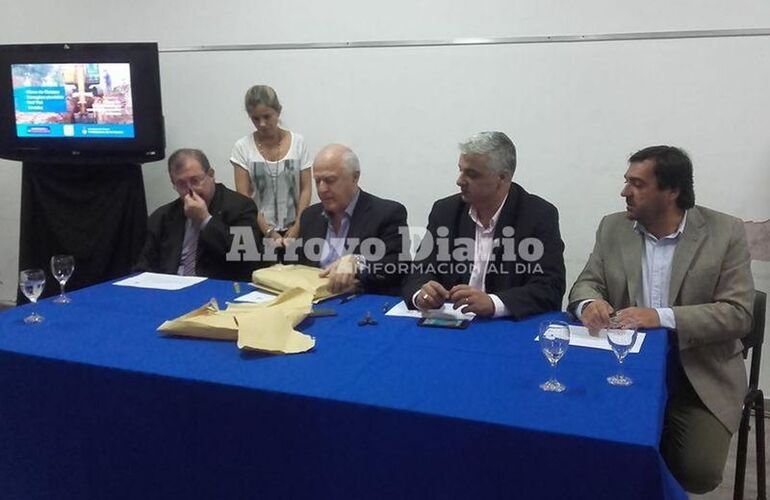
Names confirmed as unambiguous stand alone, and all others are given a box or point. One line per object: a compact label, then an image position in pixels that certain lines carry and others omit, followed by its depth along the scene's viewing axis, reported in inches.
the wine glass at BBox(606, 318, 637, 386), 57.2
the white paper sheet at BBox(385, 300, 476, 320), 77.8
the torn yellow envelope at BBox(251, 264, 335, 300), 87.7
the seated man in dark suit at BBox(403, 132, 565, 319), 87.3
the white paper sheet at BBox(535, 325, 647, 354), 66.5
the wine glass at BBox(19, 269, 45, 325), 81.0
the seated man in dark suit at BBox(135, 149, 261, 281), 113.6
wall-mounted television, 144.6
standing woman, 140.0
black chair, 81.4
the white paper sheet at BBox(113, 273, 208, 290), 95.5
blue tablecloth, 49.9
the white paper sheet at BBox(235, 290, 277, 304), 86.4
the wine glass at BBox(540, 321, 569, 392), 57.8
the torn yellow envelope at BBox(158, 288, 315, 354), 67.3
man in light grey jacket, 73.5
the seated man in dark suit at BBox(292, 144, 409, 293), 100.9
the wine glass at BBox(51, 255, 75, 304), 88.4
